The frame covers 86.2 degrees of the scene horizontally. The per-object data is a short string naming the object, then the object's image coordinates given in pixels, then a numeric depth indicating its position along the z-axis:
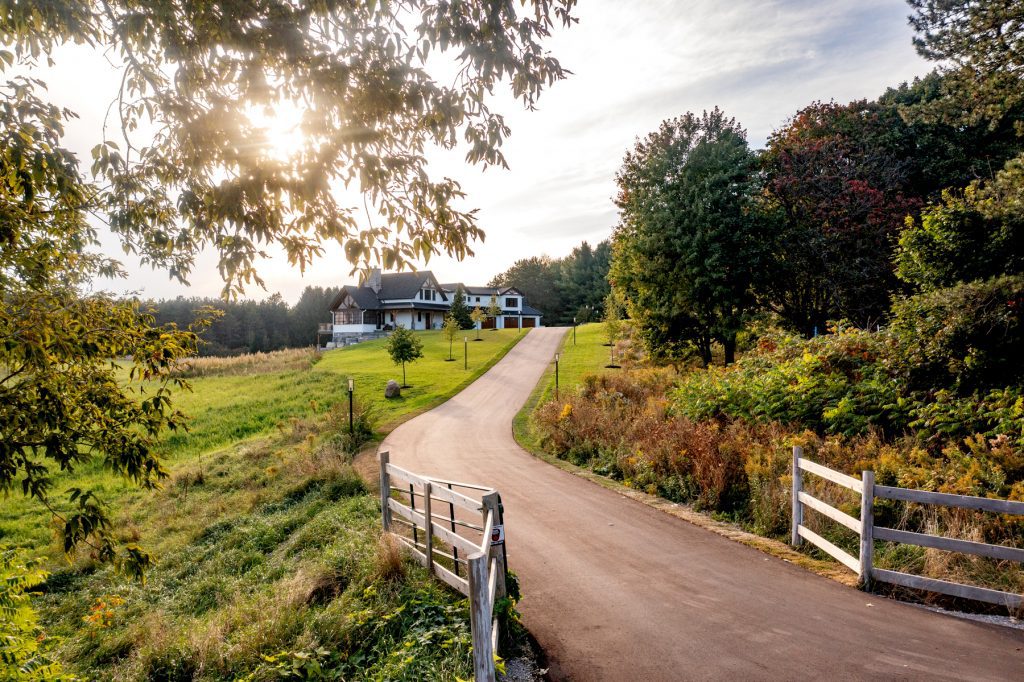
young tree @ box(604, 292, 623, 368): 41.41
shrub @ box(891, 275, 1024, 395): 11.42
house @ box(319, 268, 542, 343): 71.94
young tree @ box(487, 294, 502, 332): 71.38
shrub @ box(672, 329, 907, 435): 11.98
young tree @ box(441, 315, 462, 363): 48.44
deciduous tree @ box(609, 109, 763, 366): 23.53
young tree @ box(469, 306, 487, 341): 66.06
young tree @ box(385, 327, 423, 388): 34.19
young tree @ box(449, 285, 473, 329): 67.75
